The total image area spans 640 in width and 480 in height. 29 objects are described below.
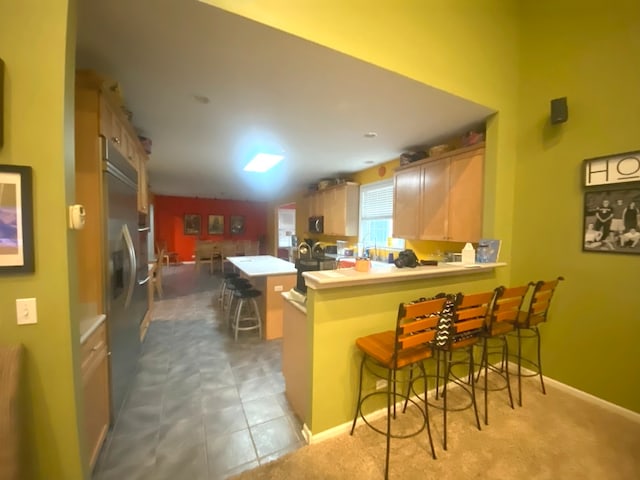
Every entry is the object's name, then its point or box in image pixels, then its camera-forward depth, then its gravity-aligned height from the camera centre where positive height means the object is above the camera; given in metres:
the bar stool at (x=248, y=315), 3.38 -1.22
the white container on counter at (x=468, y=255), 2.44 -0.21
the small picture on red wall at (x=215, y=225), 10.26 +0.29
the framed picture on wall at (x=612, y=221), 1.94 +0.10
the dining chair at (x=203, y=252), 8.30 -0.64
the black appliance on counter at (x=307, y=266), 2.15 -0.30
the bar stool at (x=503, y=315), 1.87 -0.61
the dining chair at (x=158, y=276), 4.92 -0.84
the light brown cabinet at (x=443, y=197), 2.72 +0.42
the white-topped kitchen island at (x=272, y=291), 3.45 -0.79
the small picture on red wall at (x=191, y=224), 9.91 +0.32
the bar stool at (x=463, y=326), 1.63 -0.60
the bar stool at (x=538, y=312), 2.06 -0.66
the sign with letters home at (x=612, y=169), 1.92 +0.50
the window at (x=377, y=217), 4.38 +0.28
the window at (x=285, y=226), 10.80 +0.29
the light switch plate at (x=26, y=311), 1.06 -0.33
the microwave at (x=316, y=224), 5.64 +0.19
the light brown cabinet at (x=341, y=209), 4.96 +0.47
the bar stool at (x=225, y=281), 4.24 -0.79
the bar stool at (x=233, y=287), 3.74 -0.79
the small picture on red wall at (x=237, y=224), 10.65 +0.33
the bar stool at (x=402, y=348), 1.45 -0.74
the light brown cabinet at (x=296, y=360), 1.85 -0.99
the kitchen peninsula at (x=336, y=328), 1.71 -0.68
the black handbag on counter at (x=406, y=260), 2.13 -0.23
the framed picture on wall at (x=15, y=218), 1.01 +0.05
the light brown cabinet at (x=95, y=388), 1.44 -0.95
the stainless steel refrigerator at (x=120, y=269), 1.75 -0.27
